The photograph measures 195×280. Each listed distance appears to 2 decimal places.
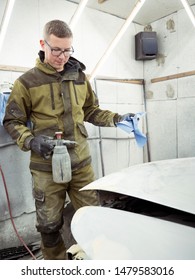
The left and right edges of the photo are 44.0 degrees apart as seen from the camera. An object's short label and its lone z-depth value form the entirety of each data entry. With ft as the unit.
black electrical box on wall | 10.19
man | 5.24
